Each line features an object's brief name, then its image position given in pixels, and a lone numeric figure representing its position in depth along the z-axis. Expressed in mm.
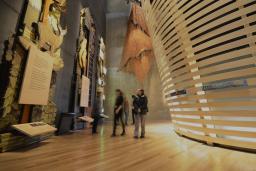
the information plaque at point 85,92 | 6696
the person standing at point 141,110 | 4453
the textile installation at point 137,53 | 11906
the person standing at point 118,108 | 4812
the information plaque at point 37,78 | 3514
